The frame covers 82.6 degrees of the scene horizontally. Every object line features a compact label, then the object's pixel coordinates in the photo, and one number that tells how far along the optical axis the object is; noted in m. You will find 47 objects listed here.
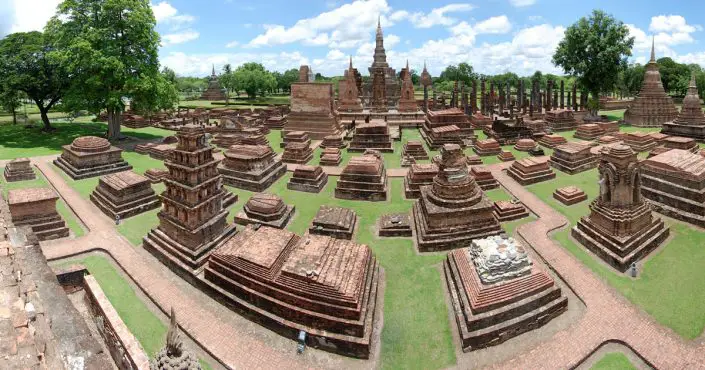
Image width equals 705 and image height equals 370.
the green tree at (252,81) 84.38
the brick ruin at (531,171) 22.98
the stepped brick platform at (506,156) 27.78
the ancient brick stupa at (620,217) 14.08
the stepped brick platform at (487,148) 29.29
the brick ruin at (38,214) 16.12
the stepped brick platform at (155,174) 23.55
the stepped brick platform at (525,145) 30.50
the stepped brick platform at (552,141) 31.41
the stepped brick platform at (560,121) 39.06
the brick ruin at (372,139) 31.39
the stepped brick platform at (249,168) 22.69
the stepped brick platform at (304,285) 10.67
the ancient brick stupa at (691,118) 30.67
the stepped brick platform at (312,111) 37.19
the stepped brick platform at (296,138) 31.80
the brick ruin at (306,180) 22.41
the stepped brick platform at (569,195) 19.59
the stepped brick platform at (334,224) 16.42
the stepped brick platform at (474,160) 26.72
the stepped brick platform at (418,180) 20.80
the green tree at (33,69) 31.81
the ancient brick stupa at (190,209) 14.15
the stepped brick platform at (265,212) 17.58
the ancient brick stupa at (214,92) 84.36
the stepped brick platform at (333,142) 33.00
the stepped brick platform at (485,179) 22.14
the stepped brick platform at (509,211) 17.94
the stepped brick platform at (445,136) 32.09
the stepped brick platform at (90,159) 24.39
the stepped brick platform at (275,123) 44.19
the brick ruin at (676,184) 16.56
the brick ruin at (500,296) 10.73
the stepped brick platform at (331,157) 27.56
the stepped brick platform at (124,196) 18.72
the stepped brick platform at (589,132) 34.69
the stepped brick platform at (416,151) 28.44
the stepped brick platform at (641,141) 29.33
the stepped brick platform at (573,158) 24.64
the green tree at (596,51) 42.44
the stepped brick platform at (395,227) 16.55
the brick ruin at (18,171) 23.16
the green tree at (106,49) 30.44
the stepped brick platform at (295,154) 28.39
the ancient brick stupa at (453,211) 15.45
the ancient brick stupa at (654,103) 39.00
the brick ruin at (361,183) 20.86
